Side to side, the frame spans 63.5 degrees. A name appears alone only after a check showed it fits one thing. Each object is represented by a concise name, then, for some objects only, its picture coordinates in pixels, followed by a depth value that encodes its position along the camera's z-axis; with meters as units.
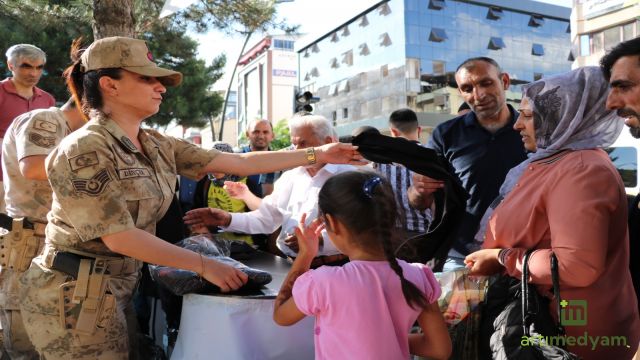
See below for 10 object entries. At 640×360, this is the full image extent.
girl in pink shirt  1.58
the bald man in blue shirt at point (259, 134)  6.05
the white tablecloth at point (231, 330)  1.73
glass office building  36.09
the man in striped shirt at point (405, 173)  3.28
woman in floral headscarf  1.60
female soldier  1.68
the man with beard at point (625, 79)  1.75
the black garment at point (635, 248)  1.94
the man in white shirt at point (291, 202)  2.90
